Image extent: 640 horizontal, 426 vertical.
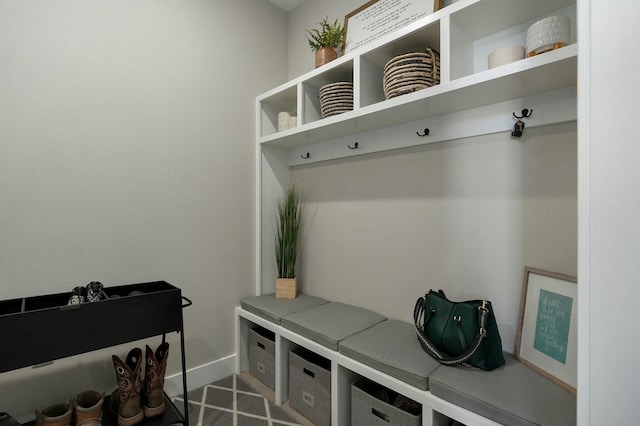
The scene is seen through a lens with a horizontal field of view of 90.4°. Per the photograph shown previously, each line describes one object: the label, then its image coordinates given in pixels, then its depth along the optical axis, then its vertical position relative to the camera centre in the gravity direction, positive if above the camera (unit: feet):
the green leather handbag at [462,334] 3.83 -1.53
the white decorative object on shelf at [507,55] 3.80 +1.91
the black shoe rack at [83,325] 3.59 -1.43
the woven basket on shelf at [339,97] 5.42 +1.98
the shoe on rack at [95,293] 4.32 -1.11
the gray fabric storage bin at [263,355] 6.07 -2.85
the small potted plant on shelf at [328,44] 5.94 +3.20
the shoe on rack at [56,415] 4.09 -2.71
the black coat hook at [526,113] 4.10 +1.29
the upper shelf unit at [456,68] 3.62 +2.07
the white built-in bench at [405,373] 3.22 -1.92
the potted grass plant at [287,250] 6.87 -0.85
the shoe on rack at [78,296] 4.18 -1.13
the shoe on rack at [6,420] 3.98 -2.63
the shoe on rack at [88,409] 4.27 -2.72
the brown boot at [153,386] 4.85 -2.70
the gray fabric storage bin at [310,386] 5.01 -2.87
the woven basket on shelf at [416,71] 4.40 +1.98
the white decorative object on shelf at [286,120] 6.68 +1.94
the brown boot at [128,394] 4.57 -2.67
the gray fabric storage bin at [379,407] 3.99 -2.66
